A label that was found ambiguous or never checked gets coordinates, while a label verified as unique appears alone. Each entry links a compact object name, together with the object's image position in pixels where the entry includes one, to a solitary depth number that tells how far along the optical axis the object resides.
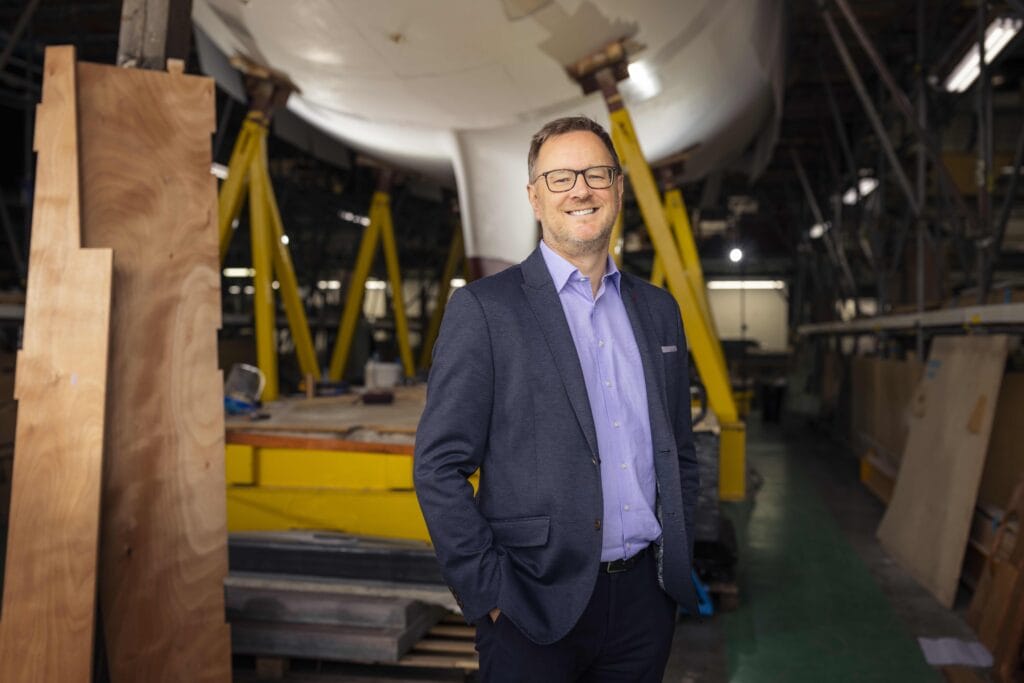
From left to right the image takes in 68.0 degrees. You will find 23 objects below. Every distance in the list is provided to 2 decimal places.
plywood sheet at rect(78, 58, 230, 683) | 2.38
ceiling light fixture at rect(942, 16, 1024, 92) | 5.36
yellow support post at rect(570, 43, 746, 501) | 4.58
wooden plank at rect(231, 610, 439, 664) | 2.97
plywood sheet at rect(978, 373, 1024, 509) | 4.10
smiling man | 1.57
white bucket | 6.91
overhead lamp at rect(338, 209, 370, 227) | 13.45
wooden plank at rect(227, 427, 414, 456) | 3.83
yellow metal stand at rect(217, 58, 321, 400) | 5.30
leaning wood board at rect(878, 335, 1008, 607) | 4.18
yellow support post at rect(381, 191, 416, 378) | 8.42
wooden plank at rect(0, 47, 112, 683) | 2.10
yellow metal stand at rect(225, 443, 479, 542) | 3.85
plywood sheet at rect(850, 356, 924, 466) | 6.47
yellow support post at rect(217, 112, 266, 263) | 5.40
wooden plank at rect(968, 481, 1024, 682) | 3.06
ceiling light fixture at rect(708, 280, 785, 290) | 26.26
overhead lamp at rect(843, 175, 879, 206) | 9.43
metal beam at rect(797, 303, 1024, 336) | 4.21
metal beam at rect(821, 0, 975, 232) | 5.11
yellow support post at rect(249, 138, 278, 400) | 5.51
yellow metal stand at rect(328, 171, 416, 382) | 8.05
